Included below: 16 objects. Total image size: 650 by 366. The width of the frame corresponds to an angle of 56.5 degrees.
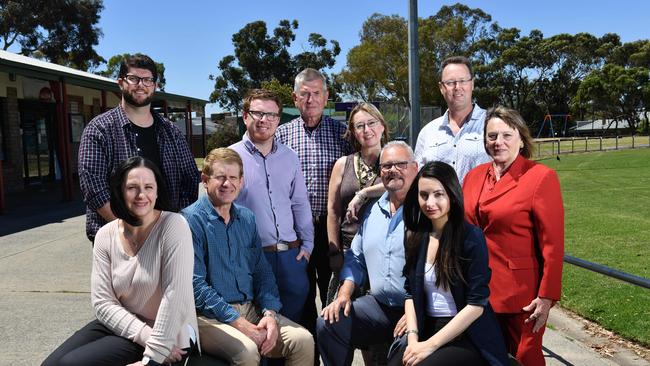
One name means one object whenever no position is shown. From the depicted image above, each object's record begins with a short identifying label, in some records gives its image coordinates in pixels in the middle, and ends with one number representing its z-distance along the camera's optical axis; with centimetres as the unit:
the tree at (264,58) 5478
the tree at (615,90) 5959
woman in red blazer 304
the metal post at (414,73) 834
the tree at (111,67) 5912
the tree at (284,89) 3902
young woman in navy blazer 299
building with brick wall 1588
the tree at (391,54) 5162
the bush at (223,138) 3528
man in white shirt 381
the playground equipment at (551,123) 6201
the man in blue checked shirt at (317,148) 428
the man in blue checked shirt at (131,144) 350
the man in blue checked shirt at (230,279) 326
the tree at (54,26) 4116
